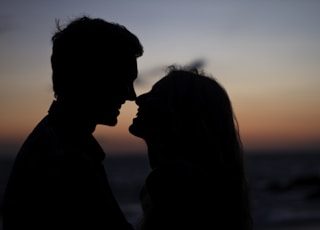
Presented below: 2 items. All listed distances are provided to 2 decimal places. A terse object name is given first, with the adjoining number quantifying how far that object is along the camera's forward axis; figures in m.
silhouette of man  2.03
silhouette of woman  2.43
